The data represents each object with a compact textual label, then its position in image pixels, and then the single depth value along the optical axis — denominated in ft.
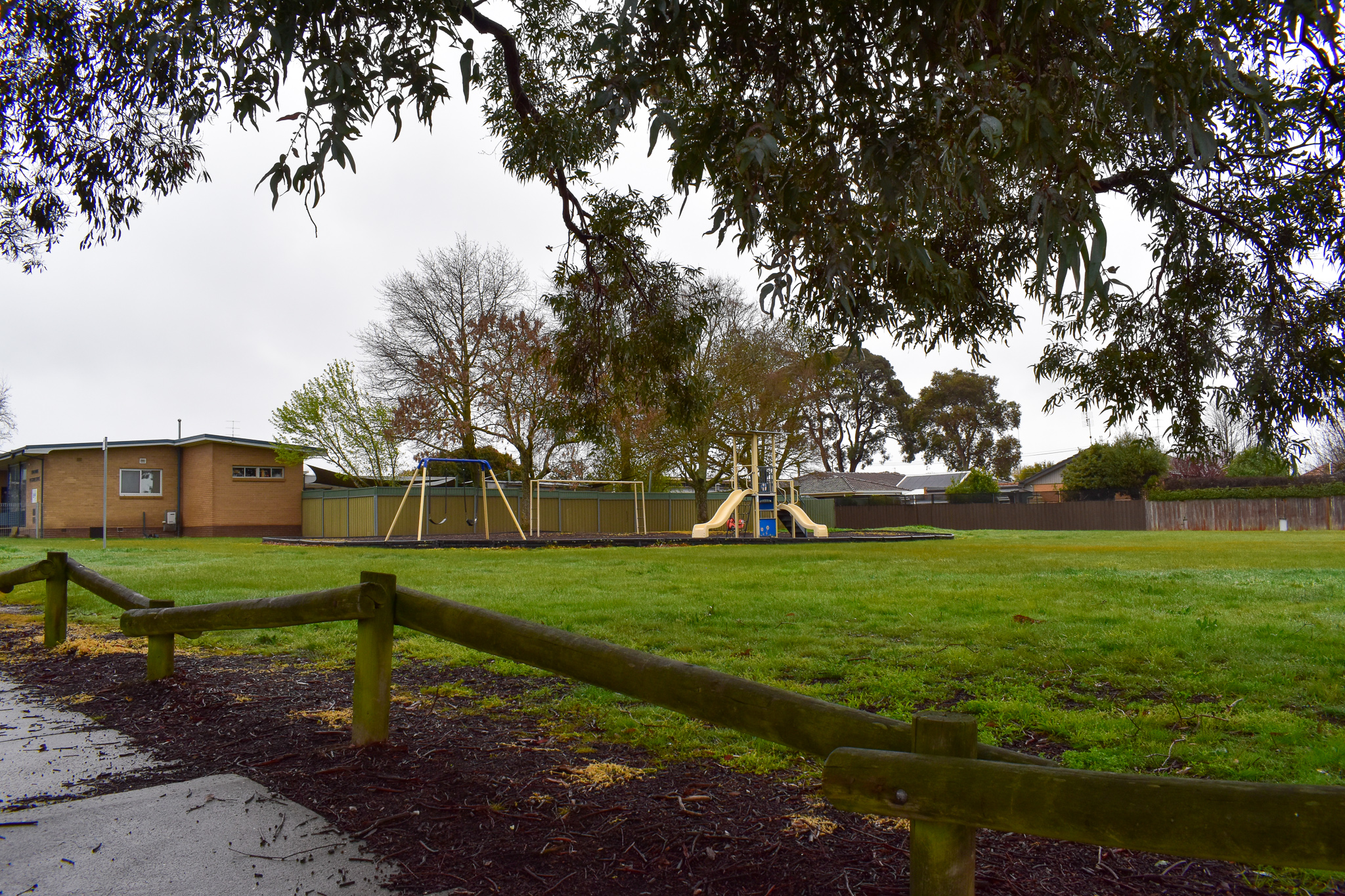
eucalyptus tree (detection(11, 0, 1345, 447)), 11.76
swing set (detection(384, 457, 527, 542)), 69.72
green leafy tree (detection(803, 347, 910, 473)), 174.91
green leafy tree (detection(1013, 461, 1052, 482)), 207.82
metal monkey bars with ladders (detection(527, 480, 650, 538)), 87.40
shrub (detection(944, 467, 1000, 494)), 137.49
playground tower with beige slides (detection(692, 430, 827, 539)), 83.76
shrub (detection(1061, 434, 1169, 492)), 128.98
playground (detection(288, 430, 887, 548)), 82.12
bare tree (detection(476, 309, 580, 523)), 86.74
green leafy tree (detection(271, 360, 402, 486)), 99.76
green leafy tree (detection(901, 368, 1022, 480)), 179.52
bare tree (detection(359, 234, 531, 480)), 88.89
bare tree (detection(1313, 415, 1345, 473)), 127.73
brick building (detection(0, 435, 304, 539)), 105.29
